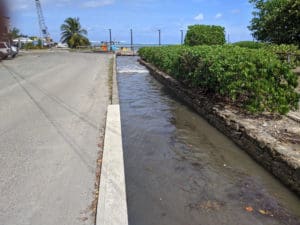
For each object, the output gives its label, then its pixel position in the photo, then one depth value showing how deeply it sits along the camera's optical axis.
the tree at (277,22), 9.15
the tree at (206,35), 14.55
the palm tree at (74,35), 44.65
